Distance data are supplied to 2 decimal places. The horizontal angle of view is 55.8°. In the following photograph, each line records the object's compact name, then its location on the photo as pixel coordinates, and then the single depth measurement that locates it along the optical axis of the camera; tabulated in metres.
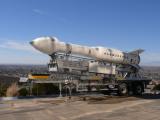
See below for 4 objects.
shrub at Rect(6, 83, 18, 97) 18.01
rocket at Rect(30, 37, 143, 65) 15.73
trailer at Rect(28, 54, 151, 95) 16.50
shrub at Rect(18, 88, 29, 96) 18.04
